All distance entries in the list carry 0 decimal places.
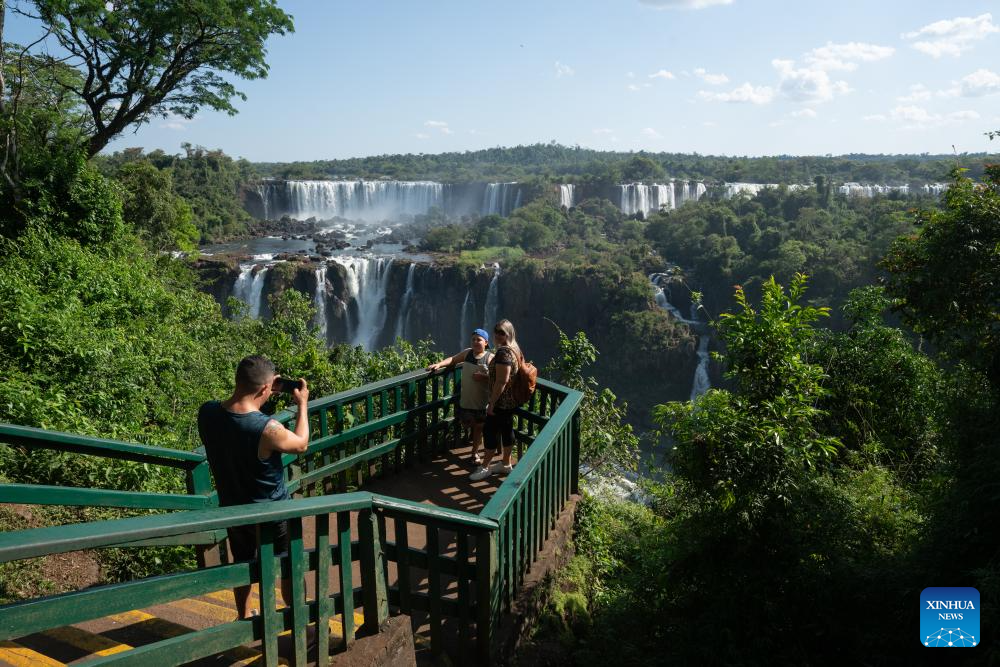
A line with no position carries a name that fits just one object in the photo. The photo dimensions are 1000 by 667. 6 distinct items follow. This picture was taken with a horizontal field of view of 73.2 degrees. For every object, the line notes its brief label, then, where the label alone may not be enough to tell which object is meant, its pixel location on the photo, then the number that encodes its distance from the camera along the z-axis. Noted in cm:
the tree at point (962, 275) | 528
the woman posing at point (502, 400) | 486
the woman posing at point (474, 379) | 516
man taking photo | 283
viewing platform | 183
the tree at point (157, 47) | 1359
